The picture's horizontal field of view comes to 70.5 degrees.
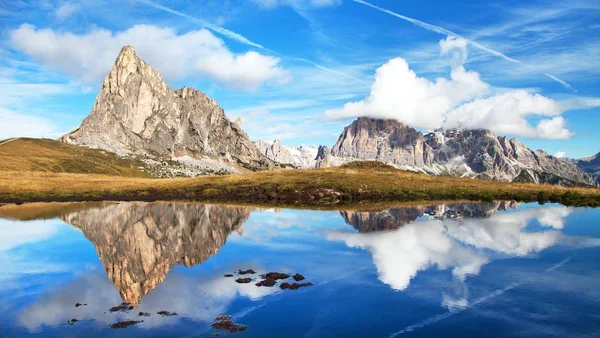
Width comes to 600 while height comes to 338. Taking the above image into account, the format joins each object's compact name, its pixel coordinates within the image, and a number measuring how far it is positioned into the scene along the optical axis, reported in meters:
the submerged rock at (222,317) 23.60
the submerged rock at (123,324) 22.59
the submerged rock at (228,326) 21.95
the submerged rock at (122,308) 25.47
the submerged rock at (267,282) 30.18
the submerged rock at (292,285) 29.46
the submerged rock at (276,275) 32.19
